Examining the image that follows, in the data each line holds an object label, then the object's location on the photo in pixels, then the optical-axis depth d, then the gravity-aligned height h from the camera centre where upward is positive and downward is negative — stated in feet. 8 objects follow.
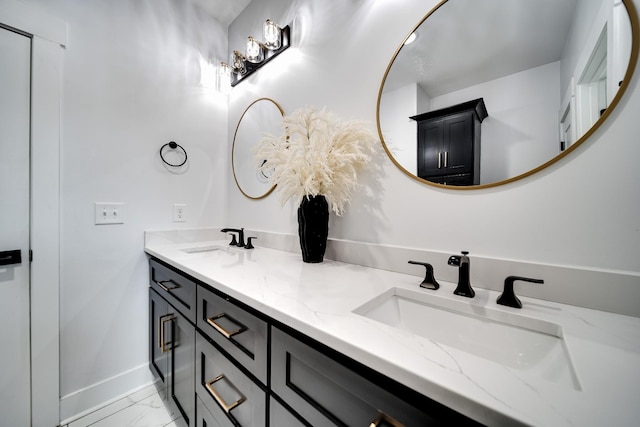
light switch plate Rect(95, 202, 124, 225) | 4.36 -0.05
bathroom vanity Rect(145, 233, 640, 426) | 1.09 -0.86
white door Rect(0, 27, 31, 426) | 3.55 -0.27
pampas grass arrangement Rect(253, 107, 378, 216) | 3.25 +0.78
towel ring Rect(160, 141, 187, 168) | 5.17 +1.41
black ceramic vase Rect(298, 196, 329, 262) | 3.51 -0.20
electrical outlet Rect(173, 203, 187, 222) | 5.35 -0.02
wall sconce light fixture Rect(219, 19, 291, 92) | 4.76 +3.49
